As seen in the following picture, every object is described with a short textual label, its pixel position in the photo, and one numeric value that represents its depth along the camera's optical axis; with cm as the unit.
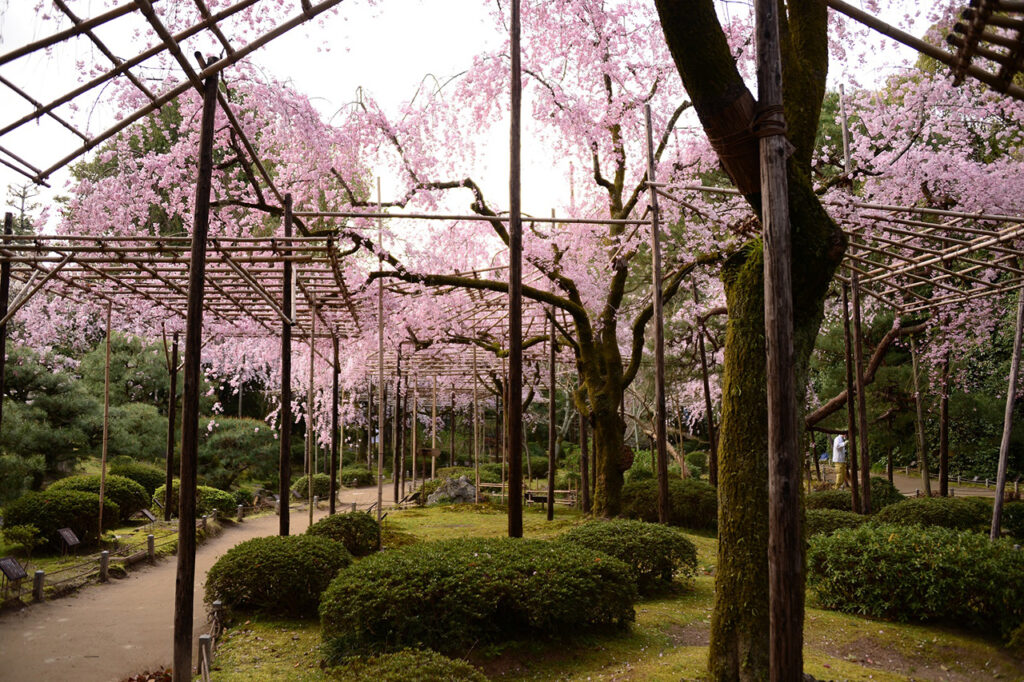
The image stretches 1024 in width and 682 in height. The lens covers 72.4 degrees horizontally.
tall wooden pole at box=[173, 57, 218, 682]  527
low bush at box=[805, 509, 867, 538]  1065
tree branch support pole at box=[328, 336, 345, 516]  1460
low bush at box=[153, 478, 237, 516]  1599
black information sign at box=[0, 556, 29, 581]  833
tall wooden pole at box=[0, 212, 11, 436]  820
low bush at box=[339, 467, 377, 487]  2686
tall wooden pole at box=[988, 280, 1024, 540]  988
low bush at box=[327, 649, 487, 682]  440
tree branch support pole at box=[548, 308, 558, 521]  1495
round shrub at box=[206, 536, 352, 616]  767
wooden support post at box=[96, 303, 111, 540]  1056
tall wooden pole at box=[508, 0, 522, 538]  839
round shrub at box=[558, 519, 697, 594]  858
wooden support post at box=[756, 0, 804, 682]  378
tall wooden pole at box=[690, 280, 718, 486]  1598
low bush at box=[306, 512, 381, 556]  1027
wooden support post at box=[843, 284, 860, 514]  1193
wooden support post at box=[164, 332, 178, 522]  1335
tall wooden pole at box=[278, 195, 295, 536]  912
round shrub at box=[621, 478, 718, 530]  1375
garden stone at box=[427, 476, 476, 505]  1991
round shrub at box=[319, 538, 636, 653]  610
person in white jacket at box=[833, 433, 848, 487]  1975
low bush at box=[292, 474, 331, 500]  2181
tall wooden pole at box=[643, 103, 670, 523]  1004
